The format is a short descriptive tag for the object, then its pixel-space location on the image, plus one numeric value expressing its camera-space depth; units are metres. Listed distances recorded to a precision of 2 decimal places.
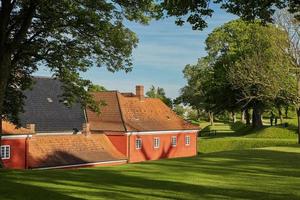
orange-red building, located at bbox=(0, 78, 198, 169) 41.75
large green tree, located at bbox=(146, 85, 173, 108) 129.84
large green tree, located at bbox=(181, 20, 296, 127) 46.91
